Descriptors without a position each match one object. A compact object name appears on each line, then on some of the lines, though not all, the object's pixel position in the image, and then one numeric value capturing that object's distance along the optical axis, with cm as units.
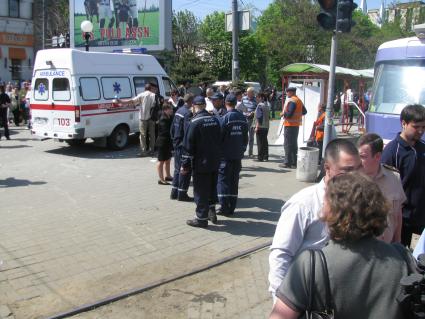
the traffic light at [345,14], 853
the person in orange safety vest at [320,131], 1113
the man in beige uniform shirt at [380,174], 354
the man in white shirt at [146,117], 1278
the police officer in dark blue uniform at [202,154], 666
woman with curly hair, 191
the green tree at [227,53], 4262
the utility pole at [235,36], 1611
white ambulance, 1250
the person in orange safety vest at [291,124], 1124
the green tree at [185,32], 4509
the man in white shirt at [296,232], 253
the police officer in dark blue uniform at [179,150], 799
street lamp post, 1815
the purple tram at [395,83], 849
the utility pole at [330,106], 905
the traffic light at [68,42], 2590
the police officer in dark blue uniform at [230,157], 746
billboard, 2755
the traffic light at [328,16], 868
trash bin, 1002
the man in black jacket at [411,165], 418
